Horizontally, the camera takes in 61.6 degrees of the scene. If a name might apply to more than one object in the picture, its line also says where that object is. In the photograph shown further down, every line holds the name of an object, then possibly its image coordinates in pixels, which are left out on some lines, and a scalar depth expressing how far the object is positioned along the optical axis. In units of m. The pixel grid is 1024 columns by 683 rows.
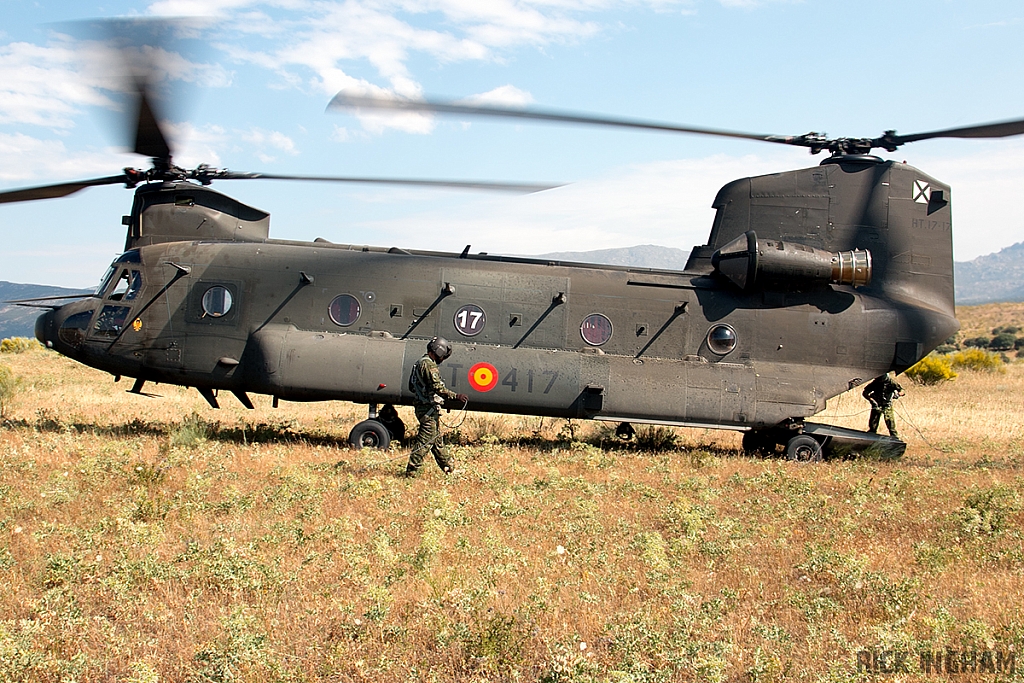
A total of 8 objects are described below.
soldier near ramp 14.80
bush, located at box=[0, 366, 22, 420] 18.10
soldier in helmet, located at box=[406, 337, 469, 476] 10.97
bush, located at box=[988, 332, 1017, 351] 55.99
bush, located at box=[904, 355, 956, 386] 29.84
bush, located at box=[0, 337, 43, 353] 36.09
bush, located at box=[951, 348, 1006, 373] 35.94
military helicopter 13.25
